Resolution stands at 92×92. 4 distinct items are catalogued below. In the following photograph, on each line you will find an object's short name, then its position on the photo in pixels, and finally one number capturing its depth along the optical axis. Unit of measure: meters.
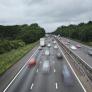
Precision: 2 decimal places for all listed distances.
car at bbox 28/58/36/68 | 56.19
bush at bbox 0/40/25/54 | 113.94
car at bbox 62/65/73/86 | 34.87
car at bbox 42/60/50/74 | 46.25
